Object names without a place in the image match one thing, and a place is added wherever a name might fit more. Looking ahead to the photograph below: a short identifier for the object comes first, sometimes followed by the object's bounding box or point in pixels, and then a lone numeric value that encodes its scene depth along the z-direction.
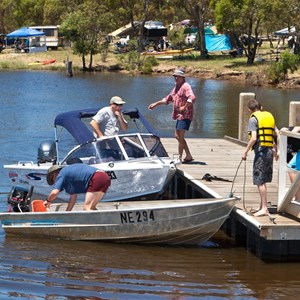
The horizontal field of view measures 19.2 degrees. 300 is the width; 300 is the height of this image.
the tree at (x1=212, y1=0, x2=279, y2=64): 61.78
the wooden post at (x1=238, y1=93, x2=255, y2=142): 23.62
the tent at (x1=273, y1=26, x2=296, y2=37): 65.04
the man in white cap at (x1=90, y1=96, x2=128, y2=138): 16.73
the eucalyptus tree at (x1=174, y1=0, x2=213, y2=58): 71.75
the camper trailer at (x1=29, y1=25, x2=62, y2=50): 86.25
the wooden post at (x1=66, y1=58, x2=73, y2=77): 64.56
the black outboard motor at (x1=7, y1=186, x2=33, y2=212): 15.26
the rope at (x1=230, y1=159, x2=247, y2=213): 15.41
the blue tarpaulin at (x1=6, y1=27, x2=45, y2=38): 83.62
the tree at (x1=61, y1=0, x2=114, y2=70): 70.62
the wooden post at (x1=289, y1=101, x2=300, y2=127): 21.97
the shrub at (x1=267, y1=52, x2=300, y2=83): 53.97
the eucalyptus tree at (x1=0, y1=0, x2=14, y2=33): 106.38
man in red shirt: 17.78
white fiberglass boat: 16.12
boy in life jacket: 13.55
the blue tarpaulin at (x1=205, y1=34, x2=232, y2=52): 77.12
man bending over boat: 14.15
